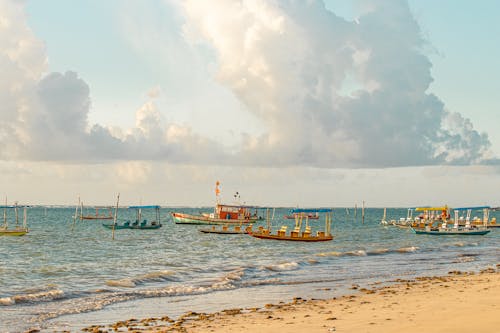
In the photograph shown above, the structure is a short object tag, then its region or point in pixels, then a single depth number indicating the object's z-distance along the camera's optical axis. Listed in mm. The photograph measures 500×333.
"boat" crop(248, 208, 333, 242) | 65038
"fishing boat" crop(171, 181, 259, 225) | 113812
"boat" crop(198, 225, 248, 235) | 80619
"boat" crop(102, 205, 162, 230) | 100312
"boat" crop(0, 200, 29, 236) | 79206
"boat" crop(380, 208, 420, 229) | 103725
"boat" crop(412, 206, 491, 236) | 78681
